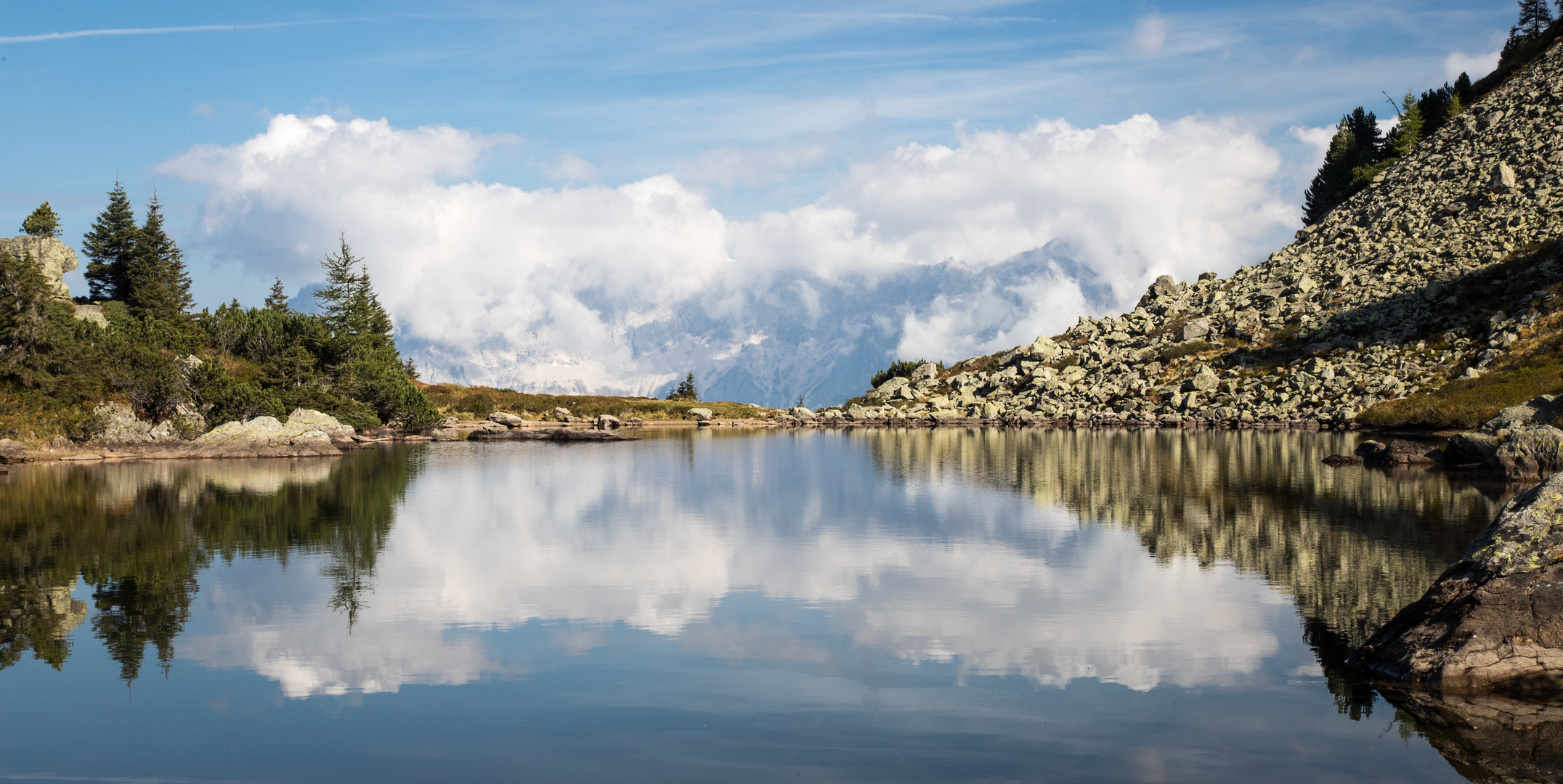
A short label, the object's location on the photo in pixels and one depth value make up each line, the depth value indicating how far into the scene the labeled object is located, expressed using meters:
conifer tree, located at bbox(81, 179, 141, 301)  93.81
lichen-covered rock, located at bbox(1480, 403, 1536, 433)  51.19
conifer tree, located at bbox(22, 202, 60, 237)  88.19
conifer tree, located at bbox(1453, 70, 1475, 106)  157.25
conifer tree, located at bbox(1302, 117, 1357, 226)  166.00
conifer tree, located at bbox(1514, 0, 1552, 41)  165.38
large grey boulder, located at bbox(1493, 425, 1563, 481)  41.12
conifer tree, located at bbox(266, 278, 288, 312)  117.81
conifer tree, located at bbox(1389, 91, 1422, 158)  150.25
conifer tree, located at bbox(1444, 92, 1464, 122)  147.94
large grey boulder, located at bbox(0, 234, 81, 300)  82.38
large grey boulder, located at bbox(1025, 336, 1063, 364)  136.12
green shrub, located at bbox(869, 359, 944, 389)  160.75
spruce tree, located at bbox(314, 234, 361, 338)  106.31
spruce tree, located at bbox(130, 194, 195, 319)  89.69
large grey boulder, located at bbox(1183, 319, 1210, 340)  126.19
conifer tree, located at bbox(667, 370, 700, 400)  166.75
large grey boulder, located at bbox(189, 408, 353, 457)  60.94
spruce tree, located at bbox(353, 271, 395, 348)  104.81
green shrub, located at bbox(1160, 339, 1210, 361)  122.75
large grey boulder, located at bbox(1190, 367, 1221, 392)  110.88
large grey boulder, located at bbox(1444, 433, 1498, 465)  45.16
